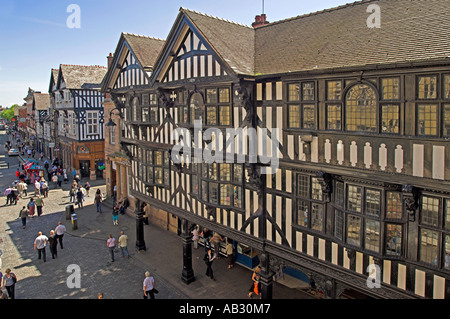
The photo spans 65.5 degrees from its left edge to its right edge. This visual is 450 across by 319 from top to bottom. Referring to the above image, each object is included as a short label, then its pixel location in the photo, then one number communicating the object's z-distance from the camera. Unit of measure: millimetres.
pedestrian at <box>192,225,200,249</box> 17391
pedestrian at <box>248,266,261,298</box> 12117
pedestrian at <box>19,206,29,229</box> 20781
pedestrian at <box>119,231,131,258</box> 16359
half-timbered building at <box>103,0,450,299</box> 7258
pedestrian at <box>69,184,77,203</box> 26766
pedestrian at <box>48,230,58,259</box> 16511
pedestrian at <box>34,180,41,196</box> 28953
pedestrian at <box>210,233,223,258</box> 15812
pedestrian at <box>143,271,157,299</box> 12312
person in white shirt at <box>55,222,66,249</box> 17500
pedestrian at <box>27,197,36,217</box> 23000
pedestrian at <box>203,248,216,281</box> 14173
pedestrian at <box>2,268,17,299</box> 12746
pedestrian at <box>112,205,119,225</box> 21122
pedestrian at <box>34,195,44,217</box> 23328
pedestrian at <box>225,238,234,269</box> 15336
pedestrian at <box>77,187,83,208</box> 25389
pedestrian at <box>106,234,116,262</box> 16016
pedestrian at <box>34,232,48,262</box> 16406
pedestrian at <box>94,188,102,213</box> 23931
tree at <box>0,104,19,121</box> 123250
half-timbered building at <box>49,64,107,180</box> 34312
